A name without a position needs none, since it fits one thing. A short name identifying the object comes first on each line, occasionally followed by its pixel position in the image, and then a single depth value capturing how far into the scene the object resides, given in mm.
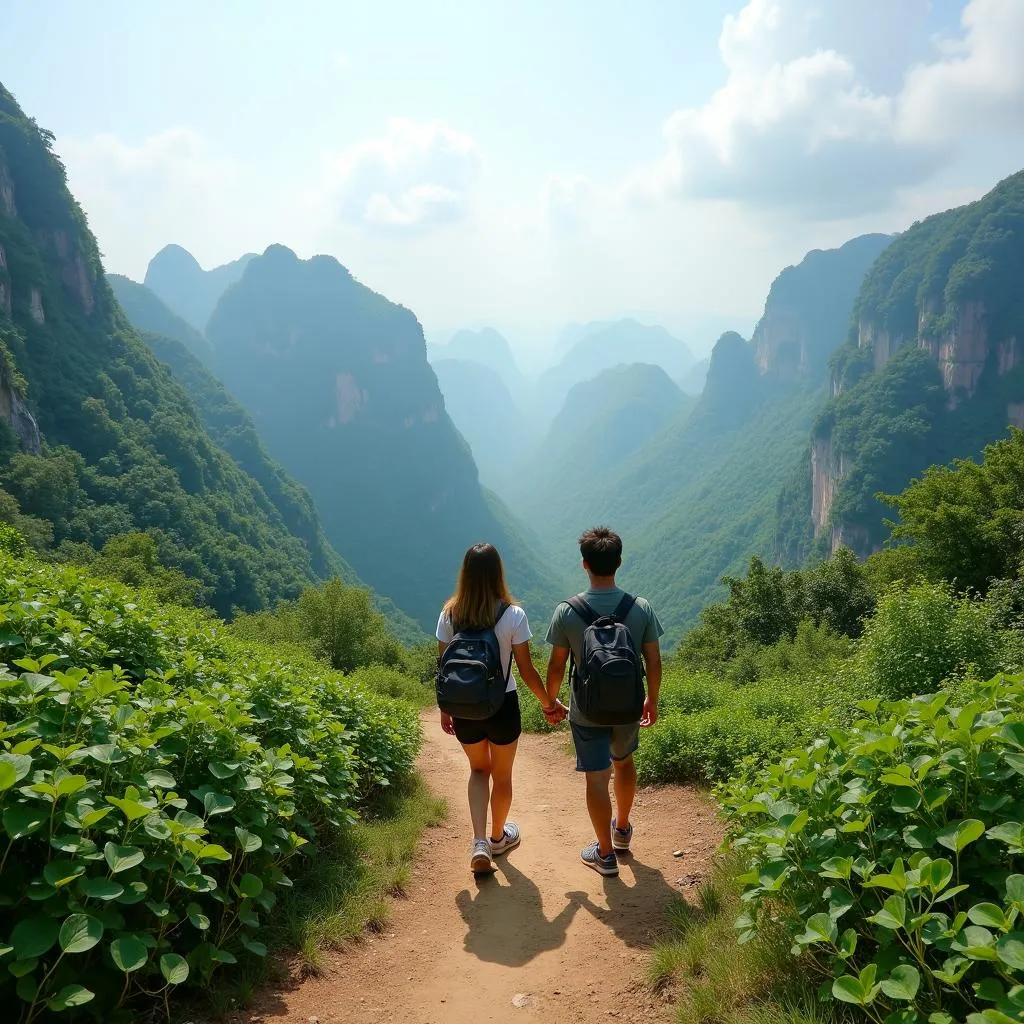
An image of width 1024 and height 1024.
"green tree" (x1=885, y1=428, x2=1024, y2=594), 15203
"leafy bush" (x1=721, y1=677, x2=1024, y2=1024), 1823
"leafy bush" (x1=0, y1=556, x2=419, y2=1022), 2107
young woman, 4148
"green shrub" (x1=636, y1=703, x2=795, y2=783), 5812
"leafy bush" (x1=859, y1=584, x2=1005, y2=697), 7133
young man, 4082
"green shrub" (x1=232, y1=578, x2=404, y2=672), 18766
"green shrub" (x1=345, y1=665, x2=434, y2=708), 13484
